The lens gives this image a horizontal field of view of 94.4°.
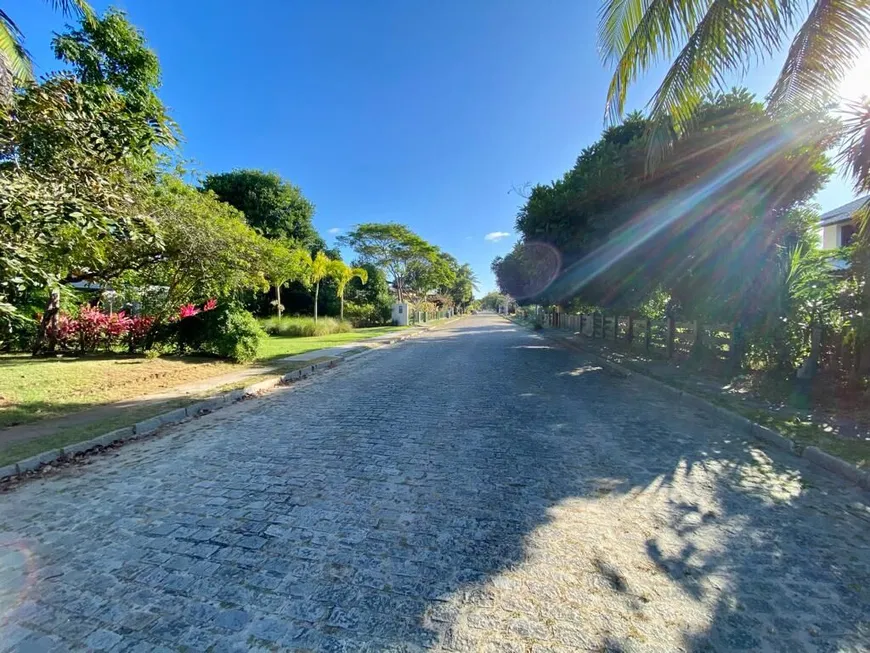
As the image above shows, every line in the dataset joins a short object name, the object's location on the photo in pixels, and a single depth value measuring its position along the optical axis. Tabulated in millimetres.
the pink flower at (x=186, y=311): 12508
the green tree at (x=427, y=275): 41412
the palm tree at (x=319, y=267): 24547
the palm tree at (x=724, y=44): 5004
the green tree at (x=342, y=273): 25783
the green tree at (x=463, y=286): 81625
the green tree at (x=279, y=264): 12053
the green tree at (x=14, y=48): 6531
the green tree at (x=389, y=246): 35156
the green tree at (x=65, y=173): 4781
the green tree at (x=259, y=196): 28484
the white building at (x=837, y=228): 18516
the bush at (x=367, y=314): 31844
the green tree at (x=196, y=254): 9555
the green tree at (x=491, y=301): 132062
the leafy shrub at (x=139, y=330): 12289
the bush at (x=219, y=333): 11797
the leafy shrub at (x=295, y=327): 23016
